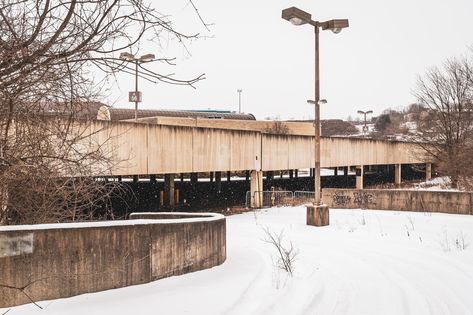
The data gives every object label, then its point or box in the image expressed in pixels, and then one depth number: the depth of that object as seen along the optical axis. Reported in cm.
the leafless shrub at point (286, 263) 811
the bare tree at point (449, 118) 3853
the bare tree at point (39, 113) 345
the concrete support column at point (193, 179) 4699
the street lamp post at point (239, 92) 10264
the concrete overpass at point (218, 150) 1944
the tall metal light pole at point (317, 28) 1373
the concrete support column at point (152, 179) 4822
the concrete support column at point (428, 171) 5411
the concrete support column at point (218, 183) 4194
